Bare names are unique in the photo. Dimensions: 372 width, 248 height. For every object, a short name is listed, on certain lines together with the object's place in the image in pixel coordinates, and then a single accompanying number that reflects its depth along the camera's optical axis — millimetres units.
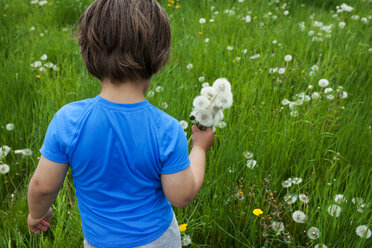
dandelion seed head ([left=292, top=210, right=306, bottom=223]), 1528
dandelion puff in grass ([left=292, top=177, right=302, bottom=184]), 1653
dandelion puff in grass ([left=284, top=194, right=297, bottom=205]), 1590
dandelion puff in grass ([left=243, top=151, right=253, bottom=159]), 1861
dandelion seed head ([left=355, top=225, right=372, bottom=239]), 1431
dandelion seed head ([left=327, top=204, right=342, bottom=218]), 1474
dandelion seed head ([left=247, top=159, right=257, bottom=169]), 1749
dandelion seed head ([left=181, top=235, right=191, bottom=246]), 1492
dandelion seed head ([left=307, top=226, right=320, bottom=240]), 1464
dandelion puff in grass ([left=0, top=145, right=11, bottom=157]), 1891
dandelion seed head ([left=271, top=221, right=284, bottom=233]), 1516
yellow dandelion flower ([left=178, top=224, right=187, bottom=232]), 1498
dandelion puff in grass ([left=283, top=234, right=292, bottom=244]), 1486
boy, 900
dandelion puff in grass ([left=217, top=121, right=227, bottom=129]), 1909
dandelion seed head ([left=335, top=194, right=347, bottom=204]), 1539
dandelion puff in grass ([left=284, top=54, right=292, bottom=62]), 2965
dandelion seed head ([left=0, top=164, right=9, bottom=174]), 1859
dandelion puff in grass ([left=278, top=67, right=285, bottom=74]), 2794
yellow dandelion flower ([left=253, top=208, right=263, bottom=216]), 1485
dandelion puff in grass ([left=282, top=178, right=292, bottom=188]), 1715
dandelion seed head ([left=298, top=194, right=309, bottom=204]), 1597
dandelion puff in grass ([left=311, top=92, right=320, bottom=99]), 2404
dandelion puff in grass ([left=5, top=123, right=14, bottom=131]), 2163
